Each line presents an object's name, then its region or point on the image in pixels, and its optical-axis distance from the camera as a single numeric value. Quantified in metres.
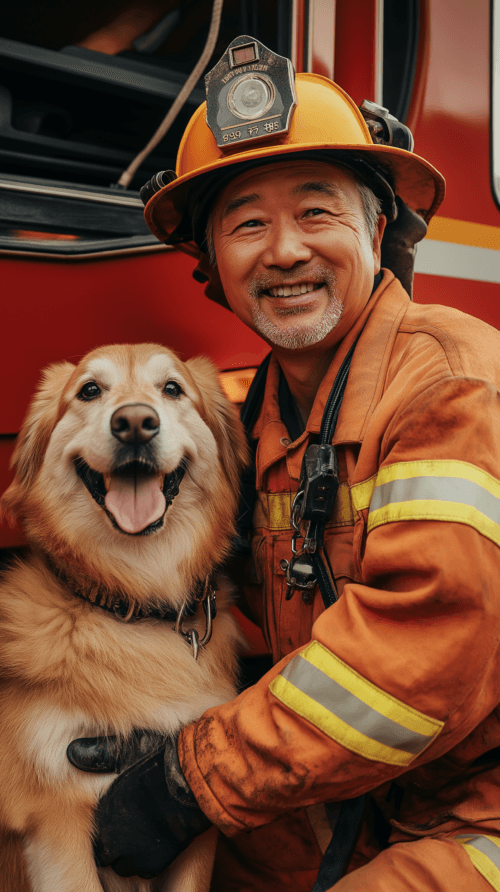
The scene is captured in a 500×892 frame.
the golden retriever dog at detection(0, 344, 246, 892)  1.13
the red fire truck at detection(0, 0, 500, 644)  1.23
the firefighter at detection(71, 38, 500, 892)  1.02
